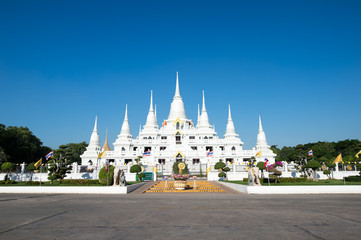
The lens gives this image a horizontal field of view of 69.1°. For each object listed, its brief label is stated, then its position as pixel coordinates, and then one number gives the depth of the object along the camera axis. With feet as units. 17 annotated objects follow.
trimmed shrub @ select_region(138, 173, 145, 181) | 111.55
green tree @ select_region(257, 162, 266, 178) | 113.55
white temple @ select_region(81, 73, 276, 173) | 174.18
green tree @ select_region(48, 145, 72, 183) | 102.92
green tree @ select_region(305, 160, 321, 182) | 98.07
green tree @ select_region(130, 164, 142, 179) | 115.03
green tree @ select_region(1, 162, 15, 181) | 106.86
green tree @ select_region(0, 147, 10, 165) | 135.56
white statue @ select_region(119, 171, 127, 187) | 71.35
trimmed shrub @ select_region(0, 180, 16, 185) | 93.99
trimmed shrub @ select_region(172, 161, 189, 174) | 131.94
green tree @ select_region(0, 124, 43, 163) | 169.89
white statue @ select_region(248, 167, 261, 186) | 67.76
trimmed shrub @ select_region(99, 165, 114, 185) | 82.94
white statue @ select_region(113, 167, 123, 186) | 72.59
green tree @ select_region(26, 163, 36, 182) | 122.72
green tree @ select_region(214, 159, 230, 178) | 119.03
